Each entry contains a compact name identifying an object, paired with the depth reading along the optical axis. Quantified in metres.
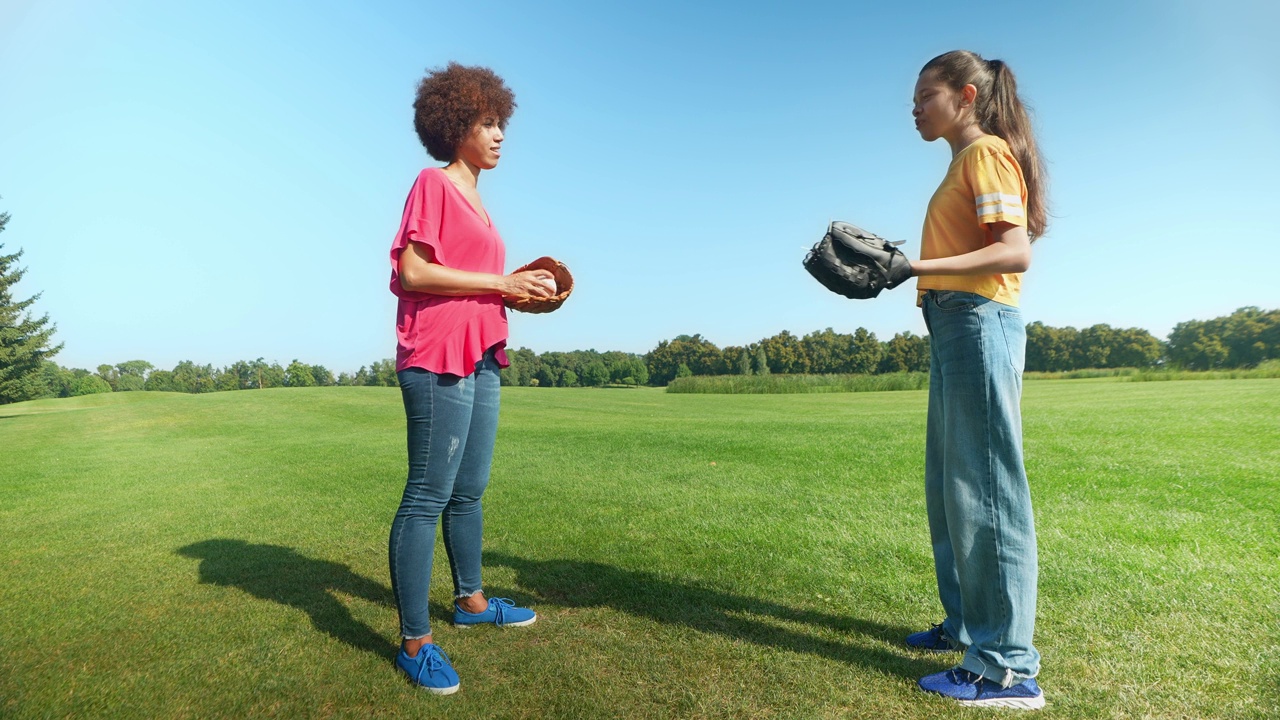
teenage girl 2.50
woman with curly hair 2.78
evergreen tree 31.41
